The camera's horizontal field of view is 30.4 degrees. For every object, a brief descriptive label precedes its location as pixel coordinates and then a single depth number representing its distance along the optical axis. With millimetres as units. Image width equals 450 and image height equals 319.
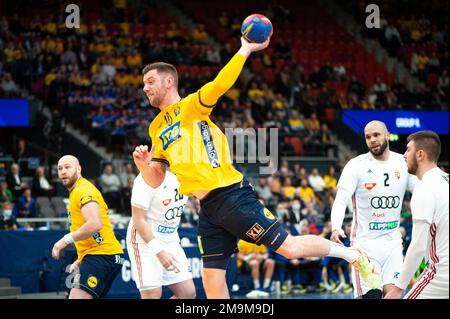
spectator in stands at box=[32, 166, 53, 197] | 19203
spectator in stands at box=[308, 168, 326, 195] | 22938
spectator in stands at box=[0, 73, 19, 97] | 22766
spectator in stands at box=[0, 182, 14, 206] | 17234
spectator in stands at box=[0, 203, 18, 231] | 16359
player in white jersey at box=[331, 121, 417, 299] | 9797
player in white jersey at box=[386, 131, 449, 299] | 6590
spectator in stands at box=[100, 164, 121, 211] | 19891
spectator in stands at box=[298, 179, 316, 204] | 21397
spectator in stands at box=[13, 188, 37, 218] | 17922
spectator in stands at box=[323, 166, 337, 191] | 23297
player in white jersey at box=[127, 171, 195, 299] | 10047
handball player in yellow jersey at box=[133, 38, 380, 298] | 7877
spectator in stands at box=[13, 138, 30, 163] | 20562
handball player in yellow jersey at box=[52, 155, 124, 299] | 9117
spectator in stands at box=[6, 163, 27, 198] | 18547
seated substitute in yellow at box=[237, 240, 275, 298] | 18391
